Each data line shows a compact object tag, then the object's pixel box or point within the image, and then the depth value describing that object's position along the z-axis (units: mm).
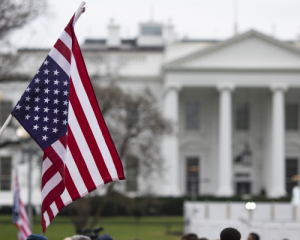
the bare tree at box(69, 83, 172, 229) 46281
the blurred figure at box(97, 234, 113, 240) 13144
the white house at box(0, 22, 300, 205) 82625
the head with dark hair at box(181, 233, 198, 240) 16089
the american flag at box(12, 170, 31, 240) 22906
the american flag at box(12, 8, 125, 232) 11437
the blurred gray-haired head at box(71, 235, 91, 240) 11016
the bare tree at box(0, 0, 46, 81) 31406
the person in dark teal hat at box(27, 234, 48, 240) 9946
